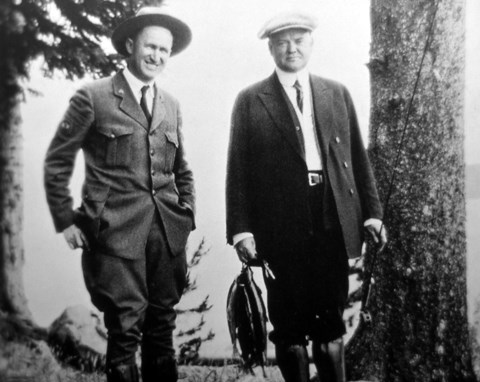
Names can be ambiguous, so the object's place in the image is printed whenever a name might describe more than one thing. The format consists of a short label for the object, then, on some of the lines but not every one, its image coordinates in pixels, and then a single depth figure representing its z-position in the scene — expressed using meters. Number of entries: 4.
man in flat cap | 4.04
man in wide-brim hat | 3.86
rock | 4.13
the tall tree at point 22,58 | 4.15
